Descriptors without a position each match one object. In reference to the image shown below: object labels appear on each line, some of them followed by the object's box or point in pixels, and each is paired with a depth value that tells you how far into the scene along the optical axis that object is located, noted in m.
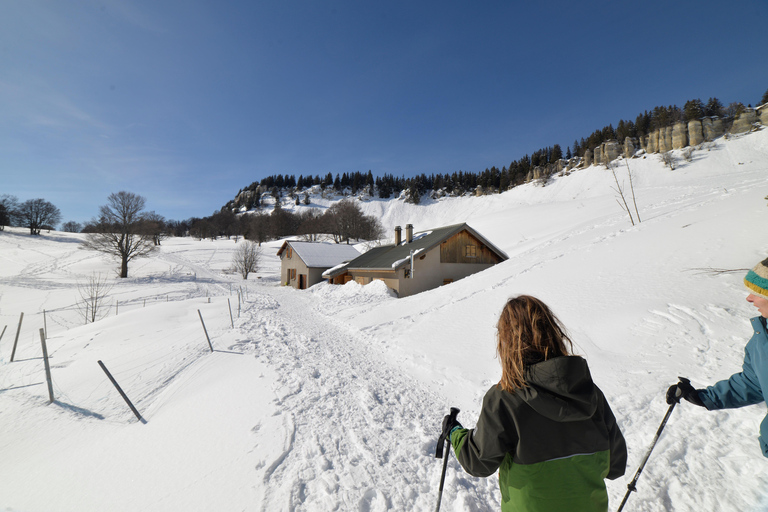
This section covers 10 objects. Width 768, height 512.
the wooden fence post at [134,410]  5.19
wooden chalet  18.69
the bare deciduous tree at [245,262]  38.69
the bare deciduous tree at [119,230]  32.72
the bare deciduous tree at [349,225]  61.78
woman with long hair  1.56
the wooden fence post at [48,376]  5.77
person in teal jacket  1.94
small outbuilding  29.66
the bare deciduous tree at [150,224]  36.31
